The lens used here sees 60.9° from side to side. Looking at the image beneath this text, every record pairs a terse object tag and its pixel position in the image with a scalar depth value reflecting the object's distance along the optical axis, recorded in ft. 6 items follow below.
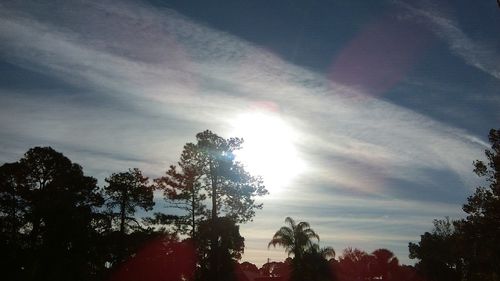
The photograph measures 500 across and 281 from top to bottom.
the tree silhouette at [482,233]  93.61
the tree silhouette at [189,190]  110.01
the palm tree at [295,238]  139.33
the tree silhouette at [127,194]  120.98
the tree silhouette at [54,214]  94.27
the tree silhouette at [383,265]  241.86
